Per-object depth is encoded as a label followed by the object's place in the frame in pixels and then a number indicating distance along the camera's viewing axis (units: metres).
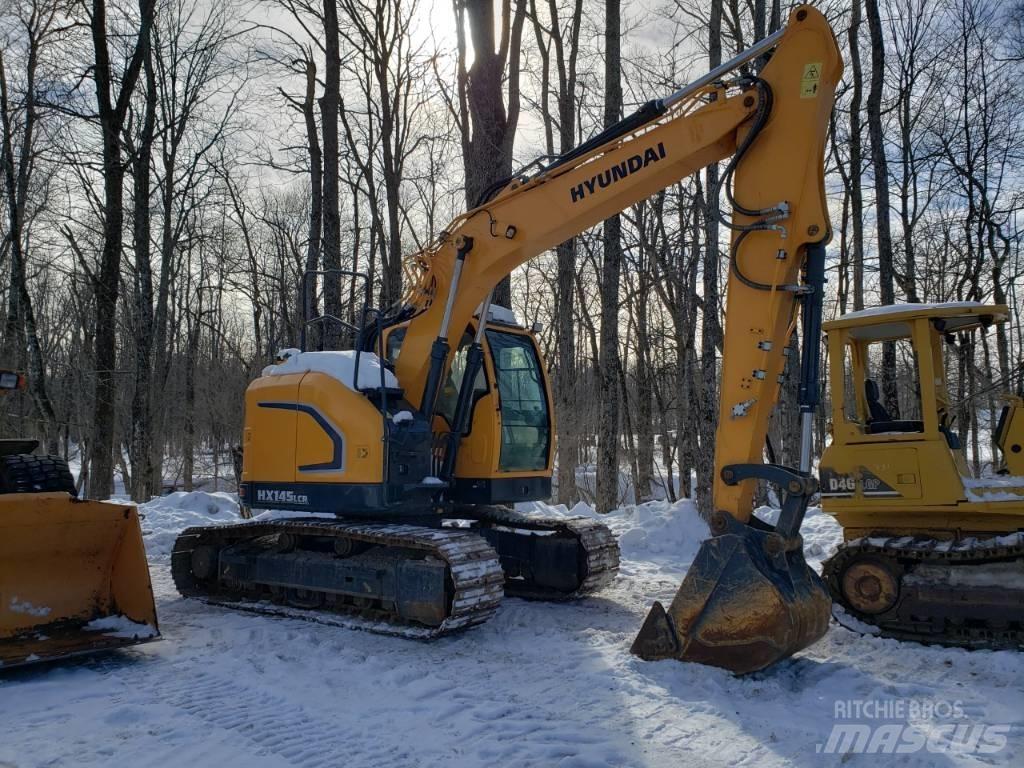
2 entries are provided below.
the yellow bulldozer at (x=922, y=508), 5.91
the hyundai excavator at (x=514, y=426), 5.04
